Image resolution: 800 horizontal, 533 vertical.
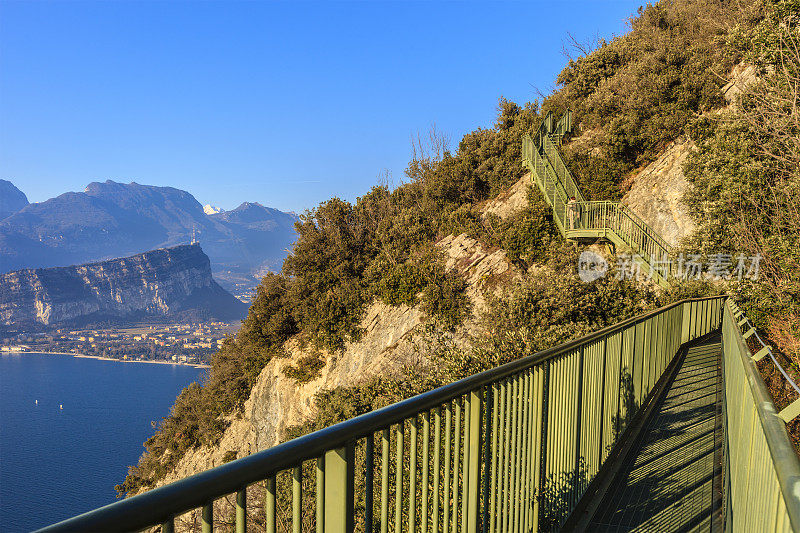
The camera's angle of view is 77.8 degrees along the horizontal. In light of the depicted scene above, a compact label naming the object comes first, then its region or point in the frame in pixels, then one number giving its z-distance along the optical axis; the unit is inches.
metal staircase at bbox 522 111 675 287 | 753.0
